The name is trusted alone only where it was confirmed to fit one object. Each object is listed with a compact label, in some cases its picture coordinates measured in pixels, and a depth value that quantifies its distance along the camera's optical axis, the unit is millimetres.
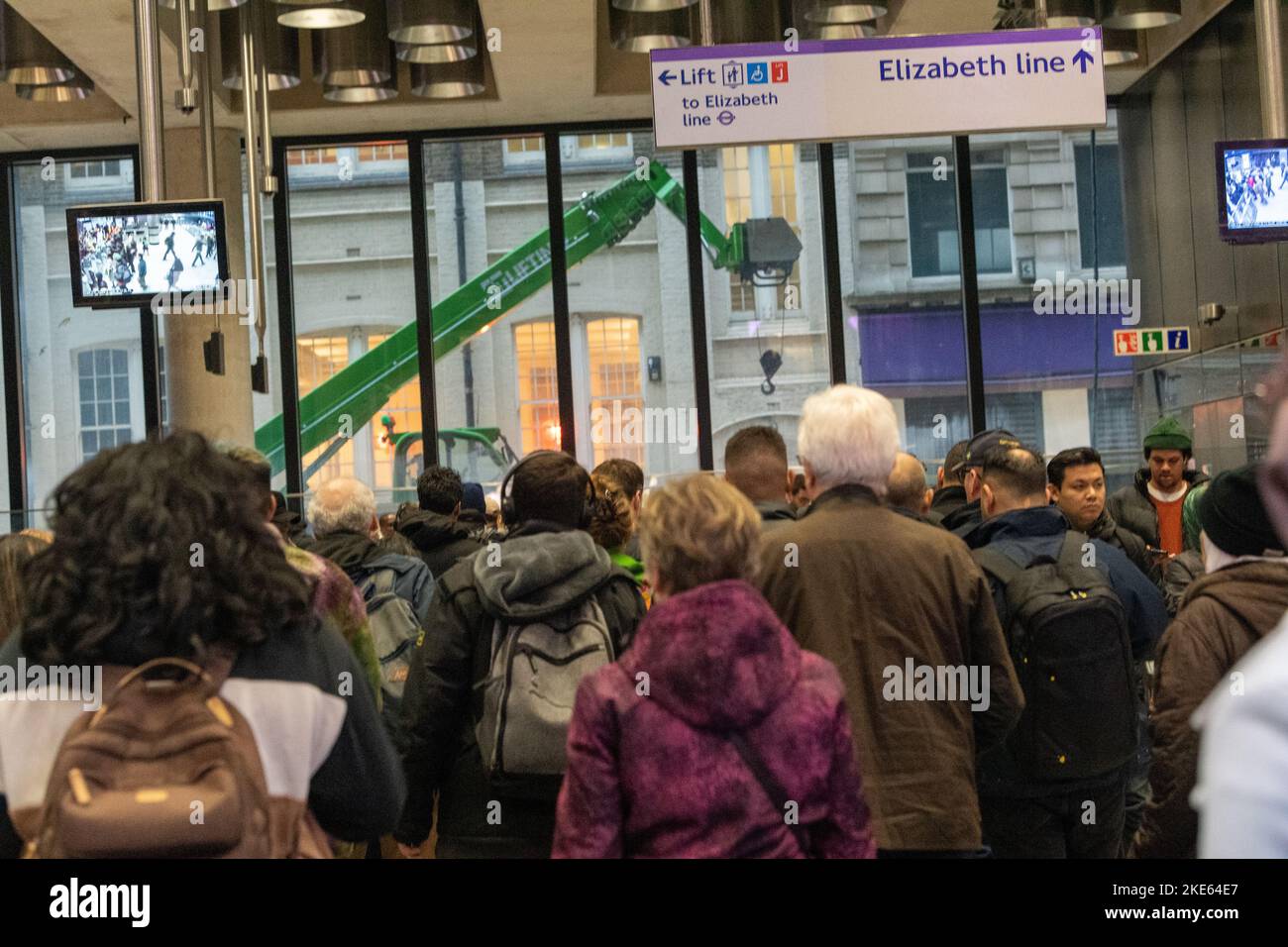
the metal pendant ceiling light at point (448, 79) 9938
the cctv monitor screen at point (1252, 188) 7375
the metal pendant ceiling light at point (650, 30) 9133
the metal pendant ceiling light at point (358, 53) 9461
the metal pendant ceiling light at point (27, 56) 9438
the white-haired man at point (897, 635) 3059
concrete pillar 10531
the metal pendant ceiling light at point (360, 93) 9984
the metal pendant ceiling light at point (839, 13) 8633
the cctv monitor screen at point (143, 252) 6879
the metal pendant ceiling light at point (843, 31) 9000
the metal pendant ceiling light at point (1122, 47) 9719
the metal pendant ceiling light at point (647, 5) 8406
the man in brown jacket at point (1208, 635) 2795
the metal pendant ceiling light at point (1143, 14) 9031
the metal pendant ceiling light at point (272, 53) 9320
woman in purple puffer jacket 2289
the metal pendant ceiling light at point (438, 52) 9383
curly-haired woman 1982
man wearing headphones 3350
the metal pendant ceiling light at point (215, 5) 7973
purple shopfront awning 11312
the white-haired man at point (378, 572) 4586
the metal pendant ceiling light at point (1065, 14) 8711
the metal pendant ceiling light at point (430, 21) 8758
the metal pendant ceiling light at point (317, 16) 8461
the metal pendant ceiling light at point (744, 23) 9281
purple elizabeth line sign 6617
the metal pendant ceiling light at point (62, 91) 9984
